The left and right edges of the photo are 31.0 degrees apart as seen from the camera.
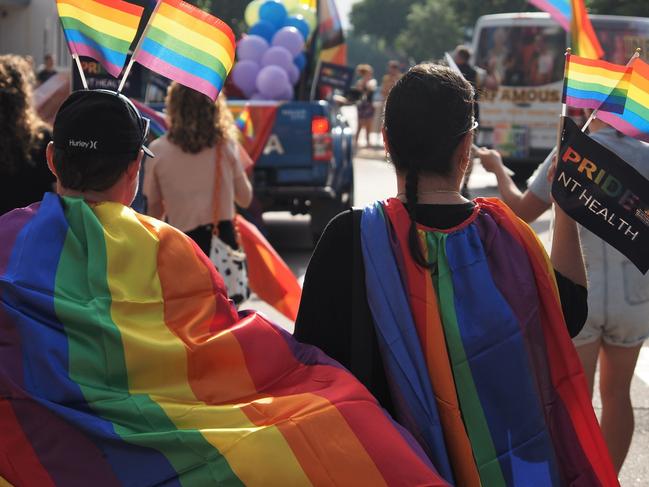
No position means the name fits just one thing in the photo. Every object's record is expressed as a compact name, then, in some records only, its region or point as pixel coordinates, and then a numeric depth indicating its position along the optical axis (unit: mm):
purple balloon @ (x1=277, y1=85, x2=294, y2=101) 11656
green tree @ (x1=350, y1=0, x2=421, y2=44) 137000
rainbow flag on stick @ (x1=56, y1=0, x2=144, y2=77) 3277
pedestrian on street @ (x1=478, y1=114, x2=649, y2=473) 4227
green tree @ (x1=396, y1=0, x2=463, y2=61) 104562
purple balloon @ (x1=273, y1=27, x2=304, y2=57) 11938
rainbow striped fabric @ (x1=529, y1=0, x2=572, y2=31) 4262
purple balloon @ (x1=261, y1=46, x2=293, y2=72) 11711
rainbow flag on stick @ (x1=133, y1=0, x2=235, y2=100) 3217
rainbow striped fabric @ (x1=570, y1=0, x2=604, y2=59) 3936
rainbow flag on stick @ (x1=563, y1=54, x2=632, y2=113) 3193
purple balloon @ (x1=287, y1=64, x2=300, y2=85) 11891
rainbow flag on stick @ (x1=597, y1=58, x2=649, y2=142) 3221
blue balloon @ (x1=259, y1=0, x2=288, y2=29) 12328
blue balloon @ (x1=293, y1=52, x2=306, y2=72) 12219
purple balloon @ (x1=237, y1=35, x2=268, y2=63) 11922
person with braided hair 2609
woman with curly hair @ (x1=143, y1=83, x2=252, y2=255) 6008
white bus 18484
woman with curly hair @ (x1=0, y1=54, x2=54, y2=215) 5023
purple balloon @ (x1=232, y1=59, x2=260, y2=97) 11836
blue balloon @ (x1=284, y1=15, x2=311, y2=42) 12453
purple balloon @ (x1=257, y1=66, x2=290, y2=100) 11508
